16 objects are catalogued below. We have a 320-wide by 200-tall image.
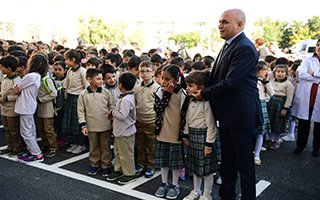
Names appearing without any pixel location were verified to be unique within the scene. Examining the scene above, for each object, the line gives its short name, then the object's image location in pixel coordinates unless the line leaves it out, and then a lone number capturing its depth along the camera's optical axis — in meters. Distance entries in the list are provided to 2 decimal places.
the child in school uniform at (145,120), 4.05
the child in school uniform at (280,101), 5.35
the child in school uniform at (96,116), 3.97
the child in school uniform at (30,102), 4.37
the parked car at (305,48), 22.92
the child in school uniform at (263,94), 4.79
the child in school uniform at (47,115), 4.56
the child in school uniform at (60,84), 5.12
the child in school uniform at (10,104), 4.47
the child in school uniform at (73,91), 4.93
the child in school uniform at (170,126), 3.47
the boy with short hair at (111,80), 4.09
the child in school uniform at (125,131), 3.73
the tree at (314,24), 59.28
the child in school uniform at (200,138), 3.21
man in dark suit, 2.84
